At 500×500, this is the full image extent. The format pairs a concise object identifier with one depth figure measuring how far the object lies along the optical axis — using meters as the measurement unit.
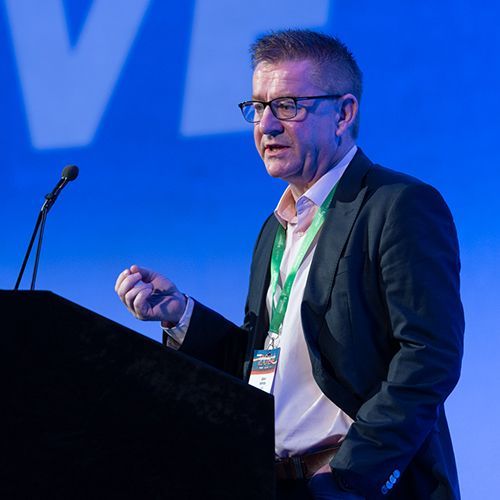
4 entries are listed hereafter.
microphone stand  4.44
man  3.95
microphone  4.51
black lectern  3.64
